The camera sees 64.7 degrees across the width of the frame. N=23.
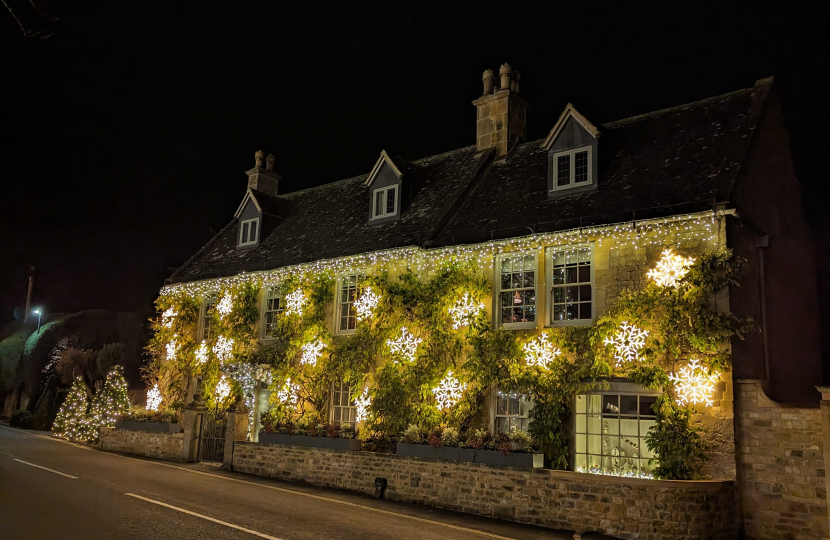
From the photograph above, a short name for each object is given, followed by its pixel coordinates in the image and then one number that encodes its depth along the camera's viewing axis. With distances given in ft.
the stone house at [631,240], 40.09
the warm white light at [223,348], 72.09
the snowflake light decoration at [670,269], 43.73
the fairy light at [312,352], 63.16
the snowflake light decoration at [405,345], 55.57
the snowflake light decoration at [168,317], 81.87
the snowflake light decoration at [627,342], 44.14
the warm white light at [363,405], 57.36
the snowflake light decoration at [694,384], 41.19
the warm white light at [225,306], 74.28
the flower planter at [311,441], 52.47
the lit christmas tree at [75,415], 84.58
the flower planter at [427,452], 45.94
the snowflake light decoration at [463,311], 53.16
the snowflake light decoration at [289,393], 63.41
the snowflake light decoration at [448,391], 51.83
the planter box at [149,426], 68.30
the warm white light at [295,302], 66.08
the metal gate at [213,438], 66.03
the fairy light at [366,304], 59.71
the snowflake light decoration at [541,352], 48.14
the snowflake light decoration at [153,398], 80.94
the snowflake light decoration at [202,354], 75.92
